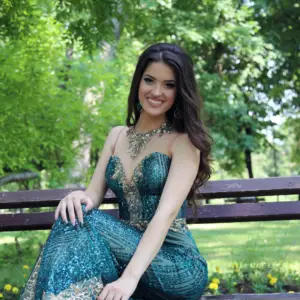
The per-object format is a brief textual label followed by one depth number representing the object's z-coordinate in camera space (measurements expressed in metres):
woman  2.56
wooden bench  3.91
